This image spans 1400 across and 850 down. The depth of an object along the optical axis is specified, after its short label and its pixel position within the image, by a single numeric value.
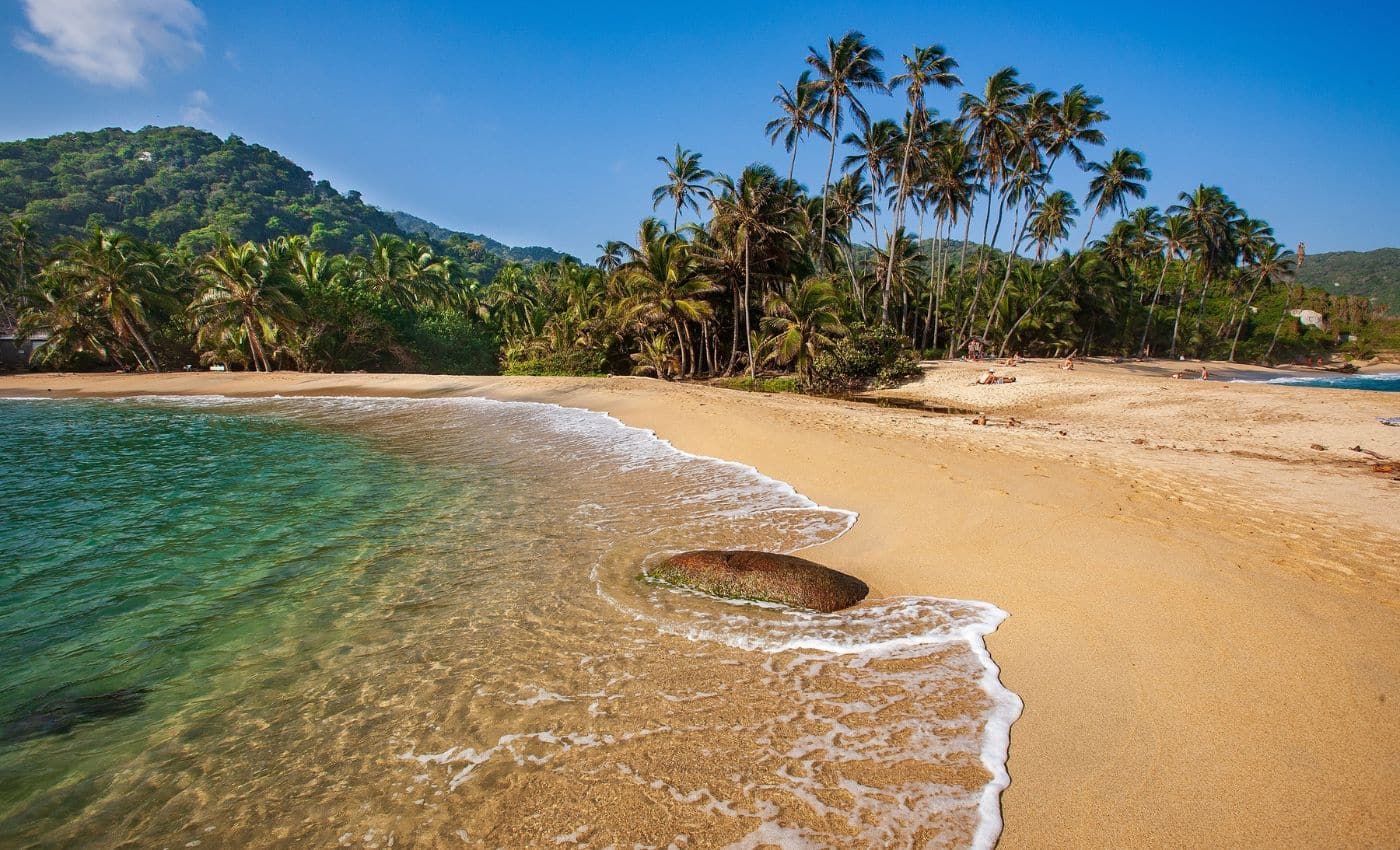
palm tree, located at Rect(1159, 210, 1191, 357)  45.41
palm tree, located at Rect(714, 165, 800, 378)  27.09
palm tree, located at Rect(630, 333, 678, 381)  31.88
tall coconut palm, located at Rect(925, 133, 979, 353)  34.34
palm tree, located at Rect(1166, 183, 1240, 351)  44.22
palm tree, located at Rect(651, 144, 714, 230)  32.94
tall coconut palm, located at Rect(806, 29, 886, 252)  27.08
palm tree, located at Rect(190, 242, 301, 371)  27.23
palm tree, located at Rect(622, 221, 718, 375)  28.19
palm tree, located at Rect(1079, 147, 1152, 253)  36.59
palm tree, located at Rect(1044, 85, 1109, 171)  28.92
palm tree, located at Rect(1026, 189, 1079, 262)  44.72
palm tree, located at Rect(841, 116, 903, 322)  32.22
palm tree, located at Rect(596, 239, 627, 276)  47.12
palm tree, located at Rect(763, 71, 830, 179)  28.67
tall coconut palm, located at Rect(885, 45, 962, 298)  28.05
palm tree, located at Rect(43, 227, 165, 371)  27.48
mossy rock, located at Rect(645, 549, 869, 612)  4.83
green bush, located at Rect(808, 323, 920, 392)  25.23
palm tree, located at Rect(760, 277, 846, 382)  25.23
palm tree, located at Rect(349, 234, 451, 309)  37.09
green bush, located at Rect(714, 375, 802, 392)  26.57
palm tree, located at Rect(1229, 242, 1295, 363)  48.94
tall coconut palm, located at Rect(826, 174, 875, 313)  35.72
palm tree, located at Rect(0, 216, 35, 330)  38.41
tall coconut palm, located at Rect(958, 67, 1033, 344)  29.20
